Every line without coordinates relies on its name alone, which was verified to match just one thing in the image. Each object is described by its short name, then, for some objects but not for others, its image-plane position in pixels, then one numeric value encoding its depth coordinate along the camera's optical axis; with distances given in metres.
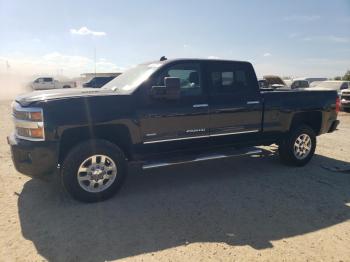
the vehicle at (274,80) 22.98
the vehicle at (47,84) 35.69
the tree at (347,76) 39.25
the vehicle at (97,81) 24.29
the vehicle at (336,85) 19.68
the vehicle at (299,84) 24.11
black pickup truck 4.08
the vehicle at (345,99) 16.44
